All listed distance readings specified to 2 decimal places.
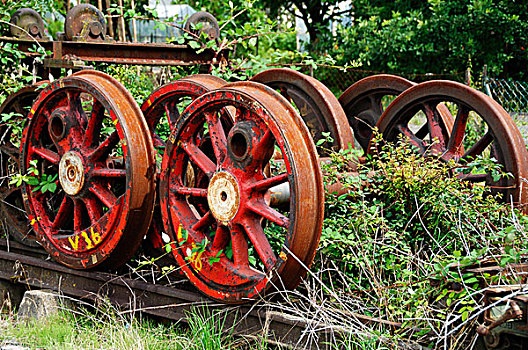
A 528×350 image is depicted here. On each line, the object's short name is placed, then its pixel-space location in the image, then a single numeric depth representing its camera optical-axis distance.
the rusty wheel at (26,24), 5.96
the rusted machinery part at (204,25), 6.11
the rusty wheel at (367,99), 5.51
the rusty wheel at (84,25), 5.51
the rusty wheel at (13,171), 5.21
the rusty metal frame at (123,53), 5.38
